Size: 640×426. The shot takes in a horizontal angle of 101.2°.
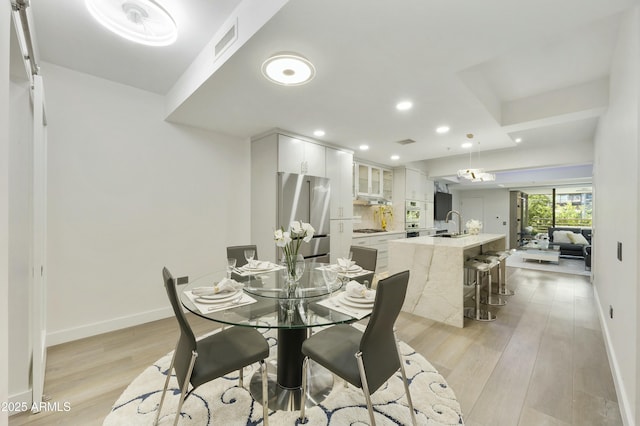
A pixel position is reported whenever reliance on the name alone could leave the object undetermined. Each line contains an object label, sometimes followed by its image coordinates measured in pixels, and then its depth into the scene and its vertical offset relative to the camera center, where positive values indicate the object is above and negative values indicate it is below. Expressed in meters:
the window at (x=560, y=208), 9.25 +0.20
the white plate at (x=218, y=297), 1.61 -0.53
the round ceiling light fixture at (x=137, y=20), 1.84 +1.45
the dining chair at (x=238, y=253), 2.71 -0.44
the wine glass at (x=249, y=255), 2.23 -0.37
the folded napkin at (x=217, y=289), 1.69 -0.51
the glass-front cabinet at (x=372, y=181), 5.41 +0.71
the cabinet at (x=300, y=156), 3.69 +0.83
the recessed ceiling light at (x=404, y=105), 2.78 +1.16
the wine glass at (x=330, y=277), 1.88 -0.54
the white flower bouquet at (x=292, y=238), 1.80 -0.19
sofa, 7.19 -0.77
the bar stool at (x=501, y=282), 4.01 -1.18
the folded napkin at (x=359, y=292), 1.64 -0.50
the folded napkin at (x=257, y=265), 2.46 -0.51
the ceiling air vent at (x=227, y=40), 1.84 +1.27
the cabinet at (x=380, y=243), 5.02 -0.60
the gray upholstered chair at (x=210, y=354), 1.33 -0.81
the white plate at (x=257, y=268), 2.42 -0.53
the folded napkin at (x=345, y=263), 2.38 -0.47
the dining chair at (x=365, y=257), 2.64 -0.46
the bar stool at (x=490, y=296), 3.60 -1.18
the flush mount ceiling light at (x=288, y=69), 1.74 +0.99
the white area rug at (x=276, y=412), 1.58 -1.25
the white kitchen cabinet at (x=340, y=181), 4.38 +0.54
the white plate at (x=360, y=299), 1.59 -0.53
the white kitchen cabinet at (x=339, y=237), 4.32 -0.42
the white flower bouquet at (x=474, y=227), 4.35 -0.23
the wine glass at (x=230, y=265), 1.99 -0.41
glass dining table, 1.44 -0.59
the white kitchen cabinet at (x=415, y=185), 6.21 +0.69
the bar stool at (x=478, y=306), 3.16 -1.12
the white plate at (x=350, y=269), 2.34 -0.51
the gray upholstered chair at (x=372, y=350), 1.29 -0.79
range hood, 5.44 +0.26
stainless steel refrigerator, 3.63 +0.11
